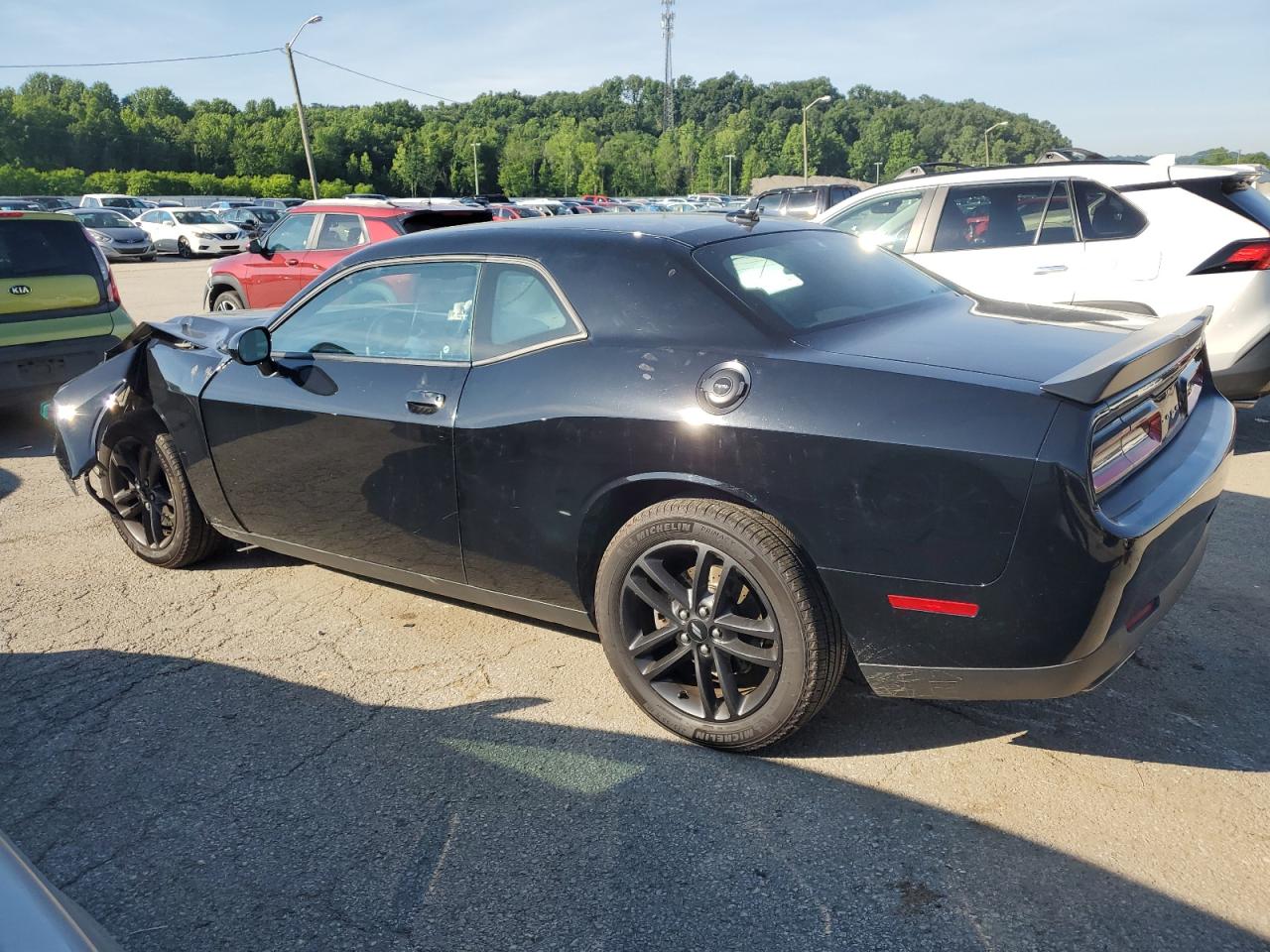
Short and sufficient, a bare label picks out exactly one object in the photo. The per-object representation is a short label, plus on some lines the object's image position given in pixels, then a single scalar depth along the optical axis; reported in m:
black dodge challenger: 2.41
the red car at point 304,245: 9.87
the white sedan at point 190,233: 31.03
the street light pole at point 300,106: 37.19
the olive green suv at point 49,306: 7.18
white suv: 5.72
